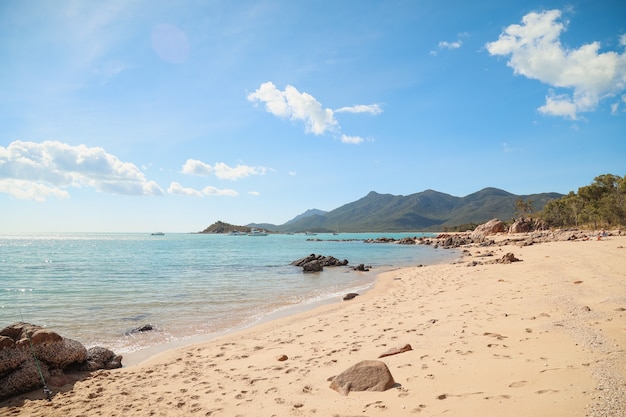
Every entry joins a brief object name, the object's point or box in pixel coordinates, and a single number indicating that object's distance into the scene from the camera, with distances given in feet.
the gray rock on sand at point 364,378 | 17.60
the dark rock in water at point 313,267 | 111.09
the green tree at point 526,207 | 392.43
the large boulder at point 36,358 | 22.63
